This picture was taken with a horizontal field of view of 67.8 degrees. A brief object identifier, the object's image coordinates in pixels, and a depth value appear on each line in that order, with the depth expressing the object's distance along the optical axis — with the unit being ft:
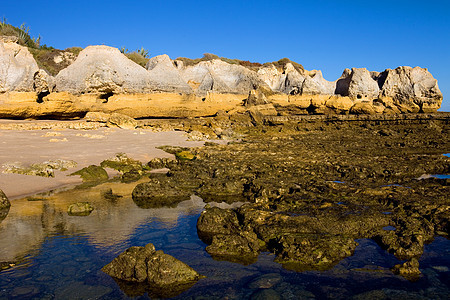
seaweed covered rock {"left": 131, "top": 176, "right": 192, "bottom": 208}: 22.95
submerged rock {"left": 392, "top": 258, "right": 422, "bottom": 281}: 12.88
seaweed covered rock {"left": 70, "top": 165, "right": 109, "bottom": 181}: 28.53
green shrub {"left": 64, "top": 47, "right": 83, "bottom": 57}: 97.63
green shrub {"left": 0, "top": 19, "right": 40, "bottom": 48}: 100.26
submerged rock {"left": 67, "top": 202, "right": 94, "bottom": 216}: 20.03
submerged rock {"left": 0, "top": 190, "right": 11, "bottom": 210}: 20.07
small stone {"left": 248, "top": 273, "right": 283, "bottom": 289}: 12.16
